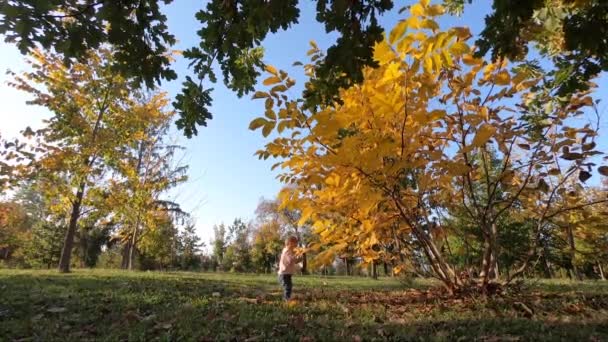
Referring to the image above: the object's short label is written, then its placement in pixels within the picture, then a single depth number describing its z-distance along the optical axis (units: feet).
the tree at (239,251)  116.88
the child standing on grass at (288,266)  19.67
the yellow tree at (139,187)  36.52
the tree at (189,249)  106.88
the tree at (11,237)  52.98
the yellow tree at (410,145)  6.96
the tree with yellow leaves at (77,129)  31.73
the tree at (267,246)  111.45
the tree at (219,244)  131.13
